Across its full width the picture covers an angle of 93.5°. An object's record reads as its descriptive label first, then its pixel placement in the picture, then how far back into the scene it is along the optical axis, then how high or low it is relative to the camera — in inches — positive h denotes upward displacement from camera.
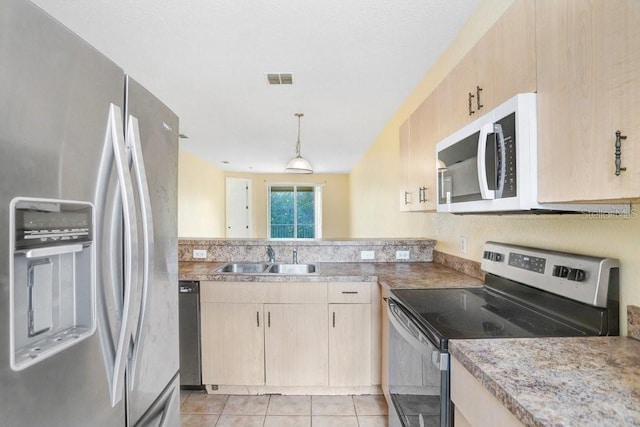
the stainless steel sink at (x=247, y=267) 103.4 -17.7
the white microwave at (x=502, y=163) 37.4 +7.4
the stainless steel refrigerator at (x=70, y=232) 22.1 -1.4
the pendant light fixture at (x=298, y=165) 153.8 +26.0
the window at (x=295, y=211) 342.6 +5.5
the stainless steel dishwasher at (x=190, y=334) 85.4 -33.6
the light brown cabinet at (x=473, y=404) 28.9 -20.4
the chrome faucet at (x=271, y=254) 102.5 -13.0
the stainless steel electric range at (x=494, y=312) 39.8 -16.4
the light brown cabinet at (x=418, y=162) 71.9 +14.2
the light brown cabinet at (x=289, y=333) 84.4 -33.3
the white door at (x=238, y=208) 323.9 +8.7
